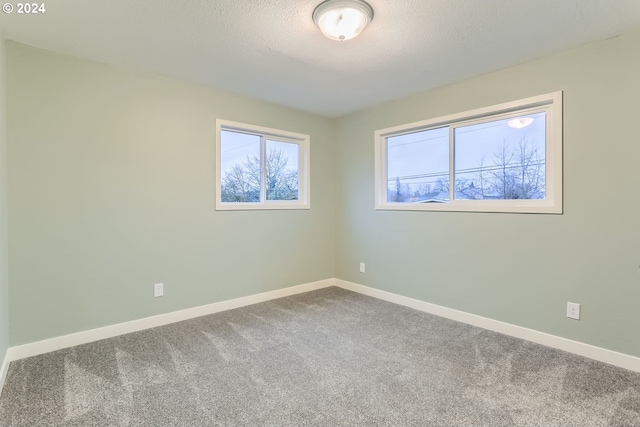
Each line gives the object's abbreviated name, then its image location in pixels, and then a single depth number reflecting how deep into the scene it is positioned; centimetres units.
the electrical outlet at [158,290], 292
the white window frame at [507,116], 247
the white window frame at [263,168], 331
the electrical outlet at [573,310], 239
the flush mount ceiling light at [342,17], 184
